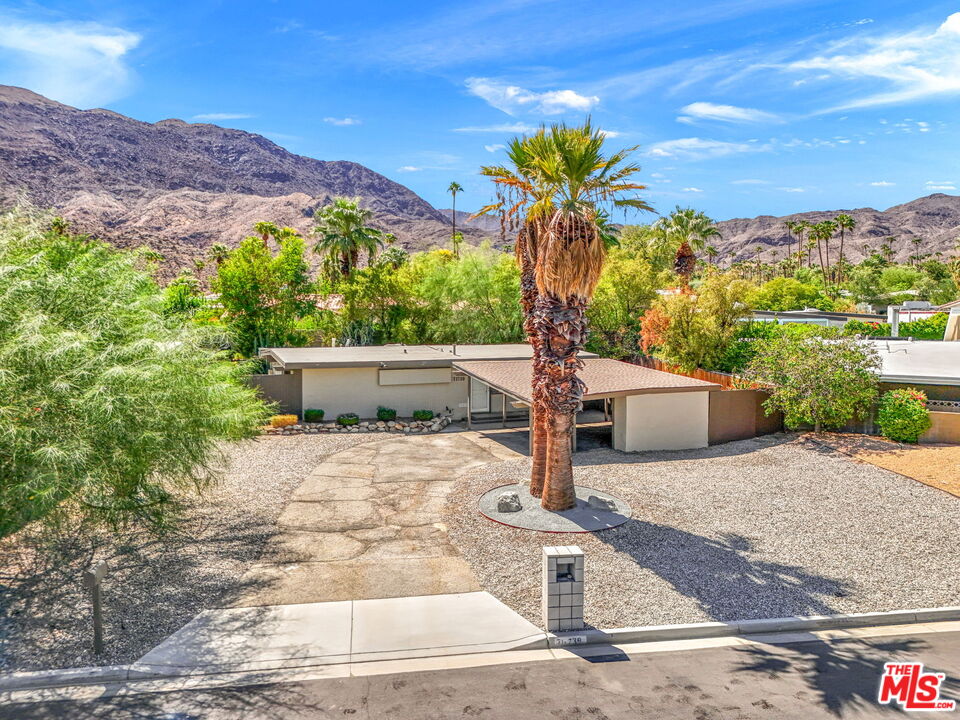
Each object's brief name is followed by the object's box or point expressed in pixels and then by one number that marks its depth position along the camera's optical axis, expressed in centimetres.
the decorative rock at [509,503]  1396
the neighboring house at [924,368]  1983
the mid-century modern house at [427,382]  2061
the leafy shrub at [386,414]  2452
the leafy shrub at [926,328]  3919
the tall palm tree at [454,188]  8900
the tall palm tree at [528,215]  1323
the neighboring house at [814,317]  4247
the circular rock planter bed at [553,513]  1325
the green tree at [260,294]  3269
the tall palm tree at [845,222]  8188
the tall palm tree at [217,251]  5886
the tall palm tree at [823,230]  8400
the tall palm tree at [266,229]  6632
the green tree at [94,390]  907
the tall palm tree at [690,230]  4809
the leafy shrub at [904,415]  1917
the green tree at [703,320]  2764
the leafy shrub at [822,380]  1989
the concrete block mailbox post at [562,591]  902
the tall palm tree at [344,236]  4119
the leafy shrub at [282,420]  2319
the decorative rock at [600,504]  1425
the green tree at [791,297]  6197
